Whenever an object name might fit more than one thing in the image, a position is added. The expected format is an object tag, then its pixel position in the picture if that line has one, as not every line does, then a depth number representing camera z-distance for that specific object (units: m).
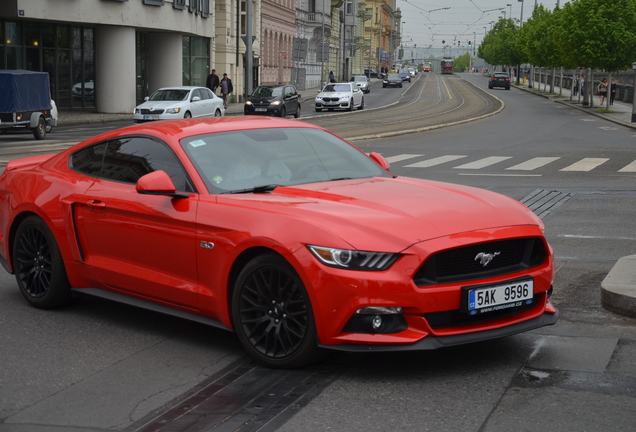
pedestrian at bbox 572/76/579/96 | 67.65
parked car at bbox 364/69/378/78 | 142.62
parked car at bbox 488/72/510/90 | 88.88
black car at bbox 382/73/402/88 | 95.25
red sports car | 4.81
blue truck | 25.26
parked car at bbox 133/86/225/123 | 32.28
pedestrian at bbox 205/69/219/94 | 45.62
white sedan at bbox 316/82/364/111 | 47.91
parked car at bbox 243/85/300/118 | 39.22
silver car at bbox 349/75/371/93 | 80.75
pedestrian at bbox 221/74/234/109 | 47.16
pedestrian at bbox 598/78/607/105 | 56.38
